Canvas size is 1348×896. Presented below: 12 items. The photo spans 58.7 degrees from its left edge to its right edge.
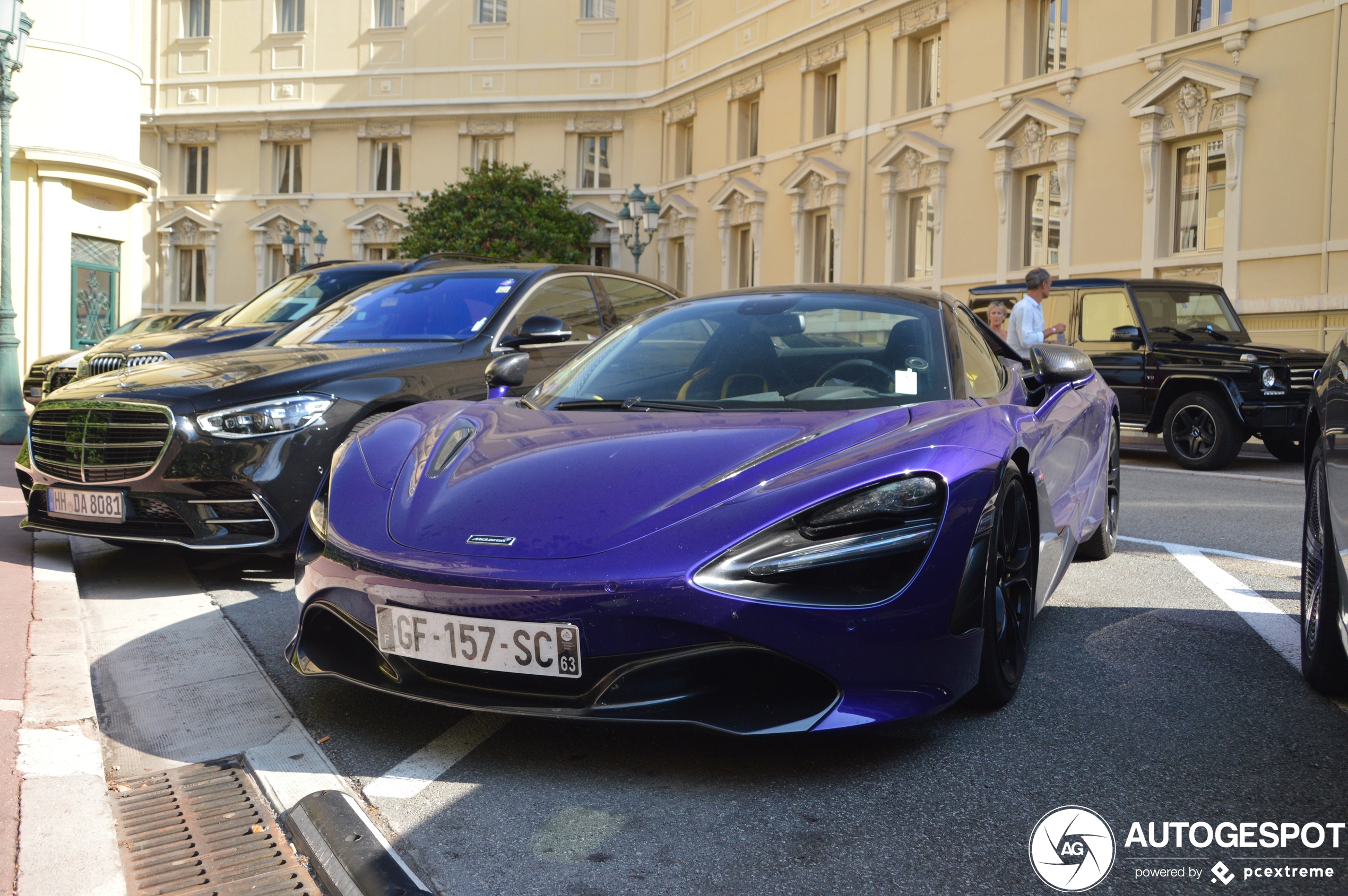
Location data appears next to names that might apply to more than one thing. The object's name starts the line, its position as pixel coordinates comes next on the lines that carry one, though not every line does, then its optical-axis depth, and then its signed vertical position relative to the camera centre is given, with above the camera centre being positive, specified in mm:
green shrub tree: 33688 +4360
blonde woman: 13688 +760
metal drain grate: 2422 -1033
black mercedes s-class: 5000 -282
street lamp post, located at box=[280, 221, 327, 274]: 35344 +3708
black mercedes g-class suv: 11570 +227
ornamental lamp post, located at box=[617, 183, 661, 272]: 25094 +3351
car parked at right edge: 3162 -412
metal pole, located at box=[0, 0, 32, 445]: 12344 +1026
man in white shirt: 10656 +597
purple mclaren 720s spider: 2711 -432
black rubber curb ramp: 2301 -980
